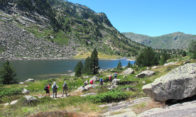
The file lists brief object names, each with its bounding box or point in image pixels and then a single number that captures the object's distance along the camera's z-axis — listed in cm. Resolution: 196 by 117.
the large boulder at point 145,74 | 3821
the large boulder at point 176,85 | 1100
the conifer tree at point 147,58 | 8206
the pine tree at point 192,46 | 8217
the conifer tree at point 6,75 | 5088
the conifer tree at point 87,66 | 7552
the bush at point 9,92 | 3079
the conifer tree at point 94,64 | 7438
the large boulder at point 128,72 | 4879
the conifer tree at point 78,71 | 6869
